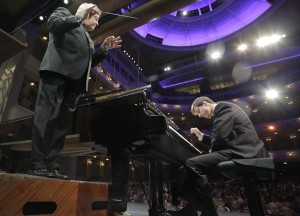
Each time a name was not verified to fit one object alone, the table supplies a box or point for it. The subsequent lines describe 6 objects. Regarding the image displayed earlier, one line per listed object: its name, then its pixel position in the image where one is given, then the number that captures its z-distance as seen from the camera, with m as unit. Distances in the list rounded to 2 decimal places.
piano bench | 1.66
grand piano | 2.04
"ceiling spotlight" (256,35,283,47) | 14.25
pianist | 2.04
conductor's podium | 0.93
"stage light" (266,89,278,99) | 16.20
